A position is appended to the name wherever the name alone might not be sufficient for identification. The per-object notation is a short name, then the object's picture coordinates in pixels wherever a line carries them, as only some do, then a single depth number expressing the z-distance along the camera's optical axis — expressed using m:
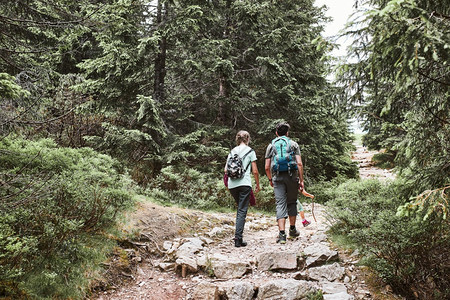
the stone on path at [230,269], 4.82
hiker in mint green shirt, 5.94
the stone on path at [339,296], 3.66
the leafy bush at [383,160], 22.05
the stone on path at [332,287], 3.94
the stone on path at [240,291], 4.07
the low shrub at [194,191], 8.97
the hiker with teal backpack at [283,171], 5.82
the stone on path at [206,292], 4.05
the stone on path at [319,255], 4.75
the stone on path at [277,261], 4.83
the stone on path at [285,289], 3.85
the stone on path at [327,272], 4.36
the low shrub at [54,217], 3.44
